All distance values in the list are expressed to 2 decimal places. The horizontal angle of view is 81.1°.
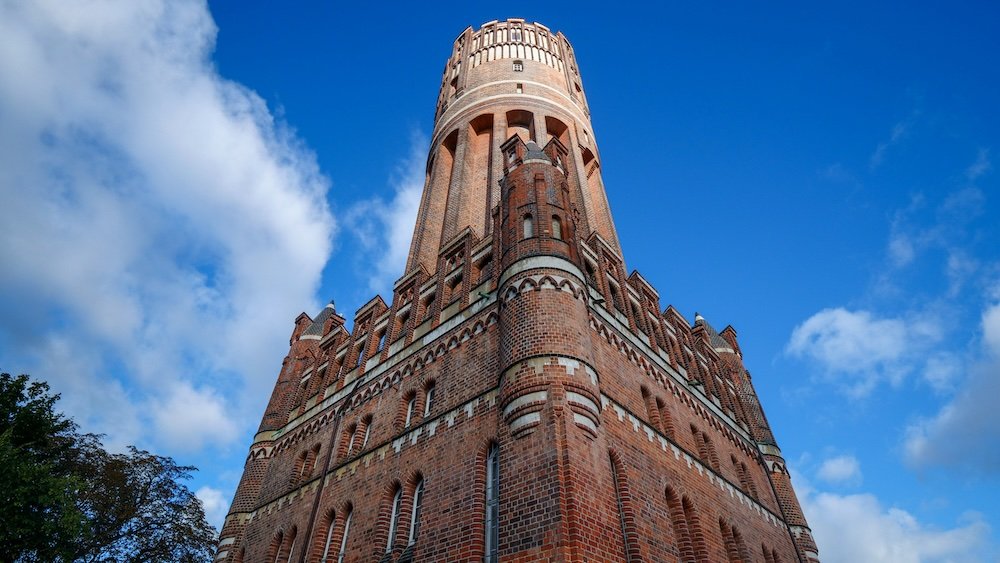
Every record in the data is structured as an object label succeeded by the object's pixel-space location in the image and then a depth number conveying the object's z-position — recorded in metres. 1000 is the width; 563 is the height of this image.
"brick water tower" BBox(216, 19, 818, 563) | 11.58
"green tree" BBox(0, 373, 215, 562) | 16.19
